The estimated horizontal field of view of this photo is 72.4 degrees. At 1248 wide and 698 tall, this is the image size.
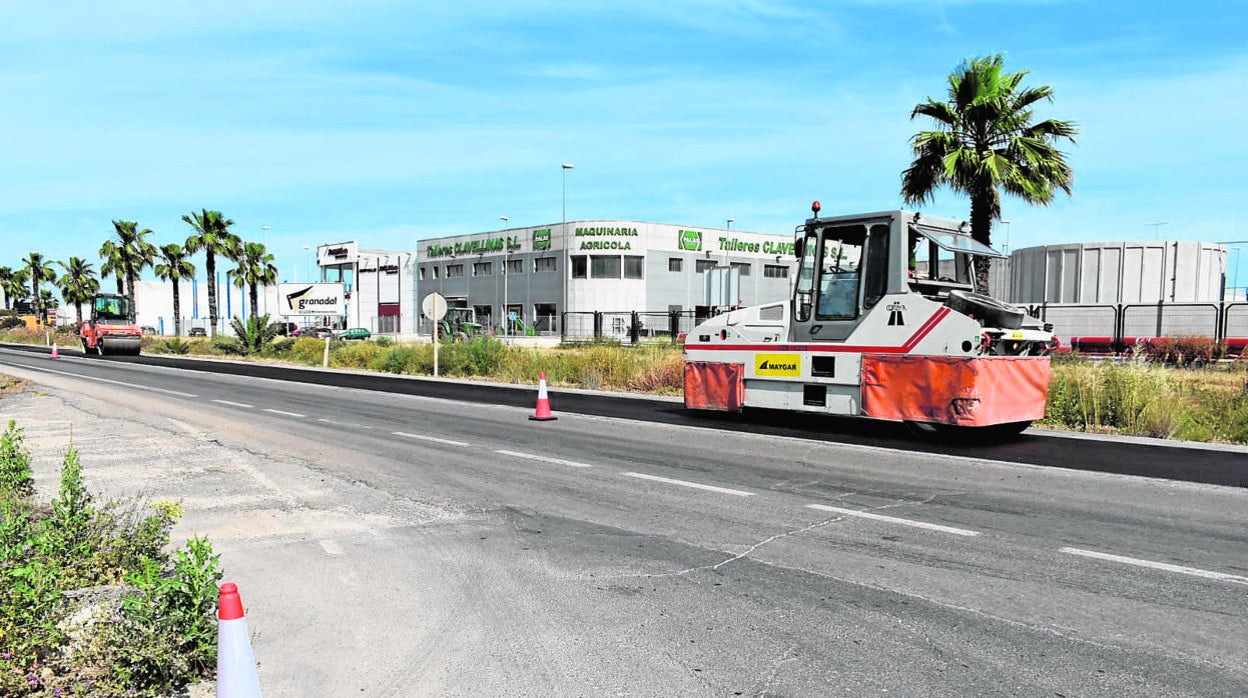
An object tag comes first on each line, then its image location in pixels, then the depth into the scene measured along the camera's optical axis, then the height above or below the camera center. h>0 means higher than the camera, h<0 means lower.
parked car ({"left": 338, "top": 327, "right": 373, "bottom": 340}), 71.94 -1.97
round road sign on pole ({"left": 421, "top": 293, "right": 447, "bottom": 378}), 26.61 +0.12
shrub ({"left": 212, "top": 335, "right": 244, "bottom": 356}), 41.12 -1.79
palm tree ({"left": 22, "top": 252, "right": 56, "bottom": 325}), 90.19 +3.64
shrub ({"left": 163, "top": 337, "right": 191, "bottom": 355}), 46.75 -2.05
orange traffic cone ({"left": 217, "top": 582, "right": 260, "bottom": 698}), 2.99 -1.21
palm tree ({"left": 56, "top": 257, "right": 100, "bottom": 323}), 83.81 +2.72
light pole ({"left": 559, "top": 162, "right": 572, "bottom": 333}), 65.62 +3.15
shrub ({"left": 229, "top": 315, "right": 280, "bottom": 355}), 40.88 -1.13
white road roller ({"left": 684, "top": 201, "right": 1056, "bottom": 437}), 10.81 -0.31
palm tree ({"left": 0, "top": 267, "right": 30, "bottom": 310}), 101.25 +2.96
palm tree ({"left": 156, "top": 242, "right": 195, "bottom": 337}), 60.12 +3.32
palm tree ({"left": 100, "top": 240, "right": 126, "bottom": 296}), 61.09 +3.62
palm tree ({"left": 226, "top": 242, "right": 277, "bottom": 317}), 68.75 +3.33
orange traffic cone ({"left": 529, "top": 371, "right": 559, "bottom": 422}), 14.22 -1.63
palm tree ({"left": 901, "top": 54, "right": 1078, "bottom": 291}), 20.11 +4.10
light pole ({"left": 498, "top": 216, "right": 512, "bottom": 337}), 63.95 +2.81
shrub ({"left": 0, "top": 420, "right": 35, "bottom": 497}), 7.32 -1.42
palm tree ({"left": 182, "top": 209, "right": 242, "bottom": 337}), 51.47 +4.37
